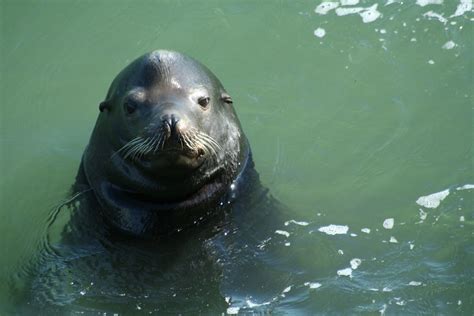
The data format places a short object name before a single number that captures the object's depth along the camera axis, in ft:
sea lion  47.93
